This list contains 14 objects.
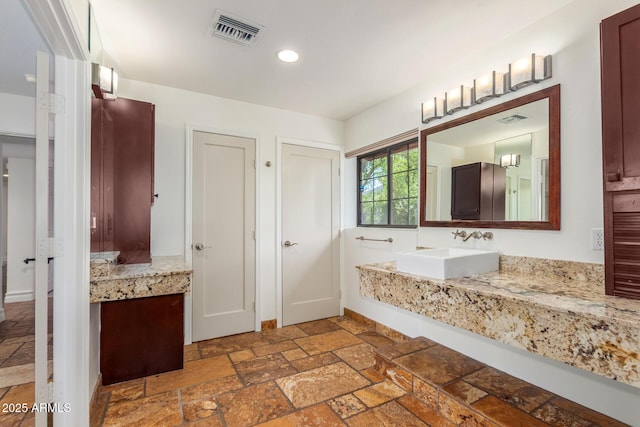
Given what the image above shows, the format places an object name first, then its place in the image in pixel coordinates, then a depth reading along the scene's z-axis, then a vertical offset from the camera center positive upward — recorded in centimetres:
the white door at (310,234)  349 -21
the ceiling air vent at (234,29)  188 +122
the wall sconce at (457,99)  232 +91
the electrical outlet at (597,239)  163 -12
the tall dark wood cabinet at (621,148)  133 +31
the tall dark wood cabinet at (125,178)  222 +29
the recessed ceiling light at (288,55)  224 +122
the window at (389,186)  299 +32
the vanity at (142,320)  211 -77
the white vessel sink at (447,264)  170 -29
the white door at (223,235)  302 -20
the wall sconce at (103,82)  174 +80
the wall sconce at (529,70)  185 +91
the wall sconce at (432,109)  253 +90
